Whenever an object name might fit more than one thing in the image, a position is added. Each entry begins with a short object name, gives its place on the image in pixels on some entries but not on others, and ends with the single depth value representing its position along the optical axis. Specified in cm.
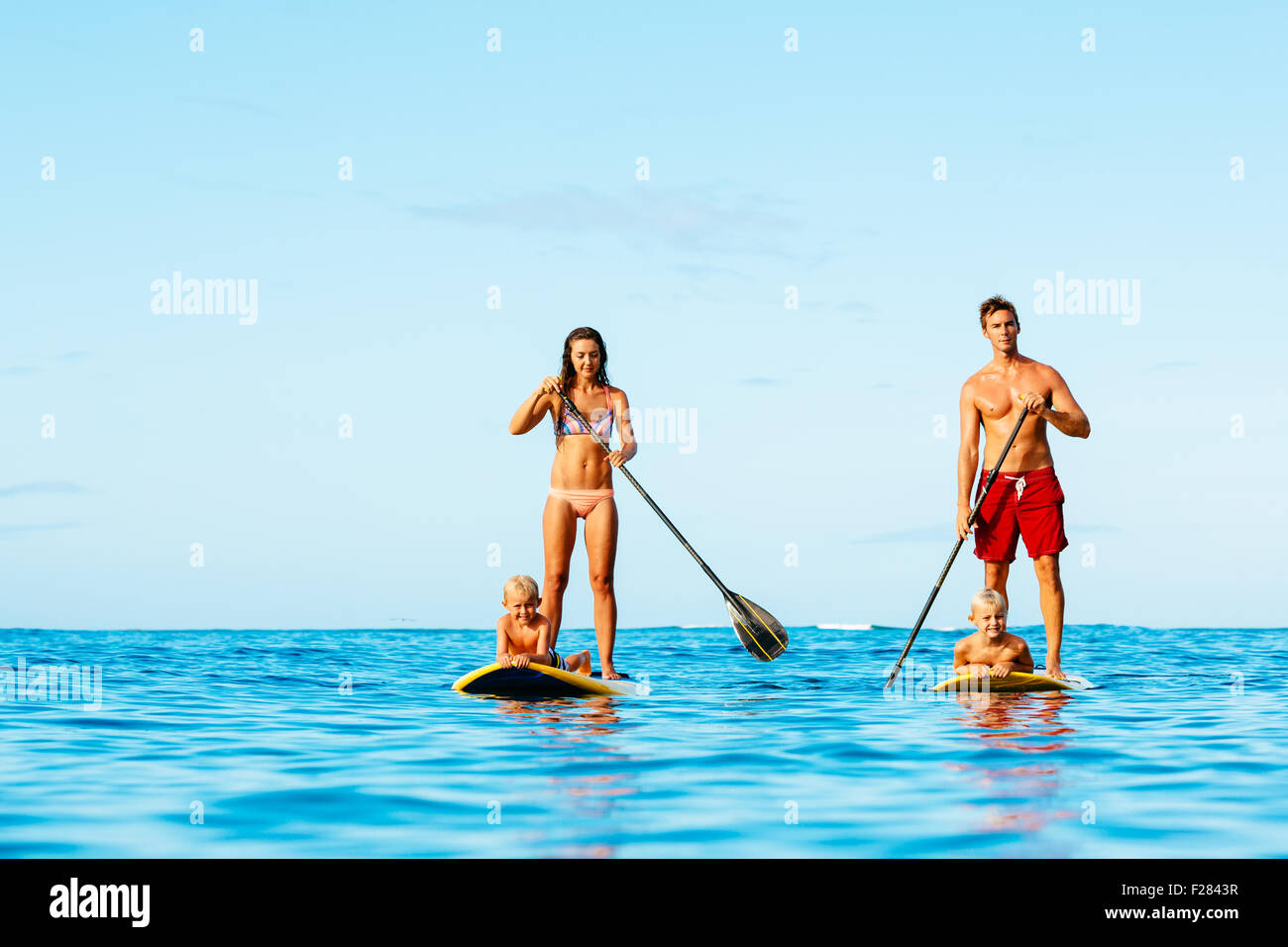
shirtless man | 1052
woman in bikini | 1064
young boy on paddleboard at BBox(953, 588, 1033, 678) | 991
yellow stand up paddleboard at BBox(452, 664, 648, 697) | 925
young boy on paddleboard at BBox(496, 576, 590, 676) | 951
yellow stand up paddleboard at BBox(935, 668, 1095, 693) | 962
